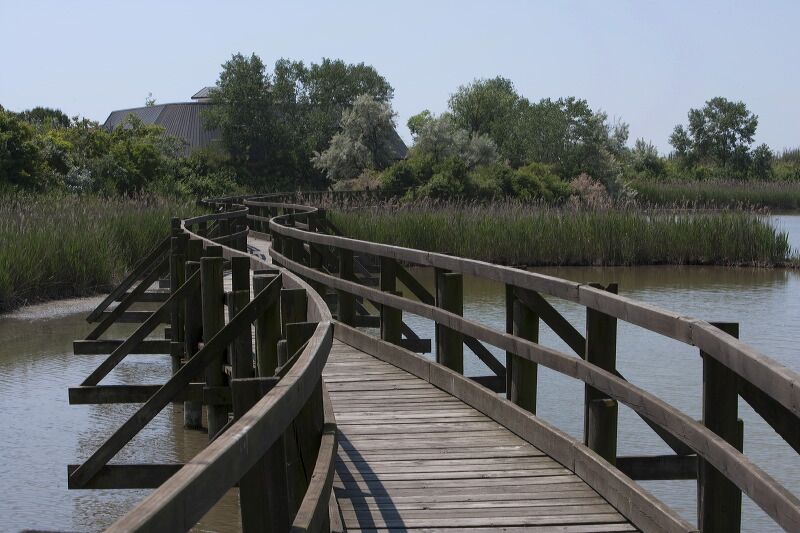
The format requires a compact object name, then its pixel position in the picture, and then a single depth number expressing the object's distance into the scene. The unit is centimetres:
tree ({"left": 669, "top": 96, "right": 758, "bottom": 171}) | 8244
